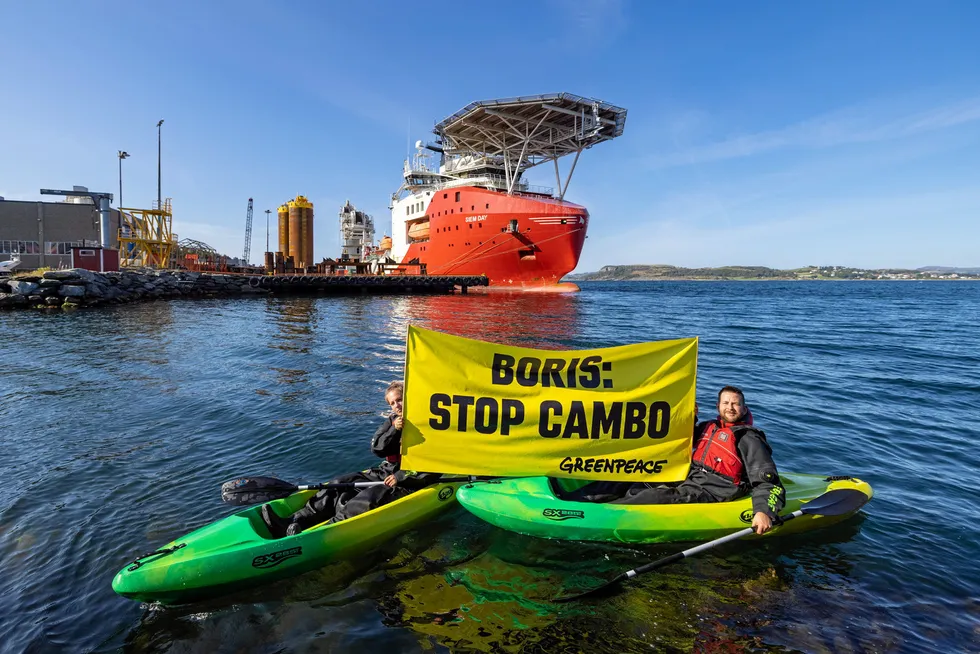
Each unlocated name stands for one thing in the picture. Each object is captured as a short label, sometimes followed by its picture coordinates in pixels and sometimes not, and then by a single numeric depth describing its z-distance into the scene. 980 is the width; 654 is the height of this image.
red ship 41.53
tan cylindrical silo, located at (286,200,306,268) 57.81
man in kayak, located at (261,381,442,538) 6.05
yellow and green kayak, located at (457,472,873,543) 6.07
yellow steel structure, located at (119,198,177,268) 44.91
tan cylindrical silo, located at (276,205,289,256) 62.43
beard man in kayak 5.91
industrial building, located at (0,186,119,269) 44.84
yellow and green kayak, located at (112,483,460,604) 4.86
